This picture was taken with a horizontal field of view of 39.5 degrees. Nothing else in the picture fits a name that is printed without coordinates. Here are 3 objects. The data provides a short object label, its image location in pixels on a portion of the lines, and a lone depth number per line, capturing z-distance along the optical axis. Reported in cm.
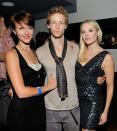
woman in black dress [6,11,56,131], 142
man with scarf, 169
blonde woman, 179
